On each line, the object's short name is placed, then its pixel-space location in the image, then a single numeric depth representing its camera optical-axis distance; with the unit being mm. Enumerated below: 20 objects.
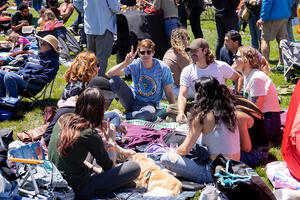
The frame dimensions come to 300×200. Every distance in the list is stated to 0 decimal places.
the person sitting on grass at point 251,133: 4497
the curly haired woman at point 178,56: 7195
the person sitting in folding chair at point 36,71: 6657
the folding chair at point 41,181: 3723
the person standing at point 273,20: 8461
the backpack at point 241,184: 3562
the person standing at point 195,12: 9445
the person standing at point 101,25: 7633
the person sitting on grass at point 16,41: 10328
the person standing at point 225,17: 8562
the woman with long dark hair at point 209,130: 4219
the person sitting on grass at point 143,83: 6297
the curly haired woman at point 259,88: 5262
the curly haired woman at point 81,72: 5477
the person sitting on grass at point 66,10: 14364
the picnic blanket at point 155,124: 5969
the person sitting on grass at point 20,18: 11844
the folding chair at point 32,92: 6750
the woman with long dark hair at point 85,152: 3799
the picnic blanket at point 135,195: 4125
